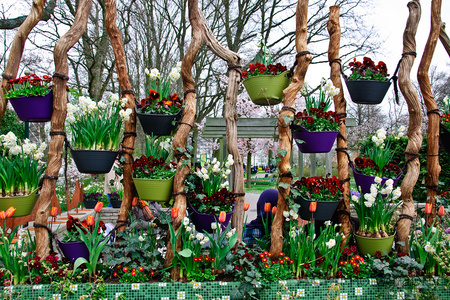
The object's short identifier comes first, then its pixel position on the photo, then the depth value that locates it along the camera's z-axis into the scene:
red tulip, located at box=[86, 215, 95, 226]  1.98
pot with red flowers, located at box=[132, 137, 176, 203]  2.21
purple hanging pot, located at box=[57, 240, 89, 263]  2.13
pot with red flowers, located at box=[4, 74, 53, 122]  2.17
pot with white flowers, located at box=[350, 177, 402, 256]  2.29
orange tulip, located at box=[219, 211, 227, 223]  2.04
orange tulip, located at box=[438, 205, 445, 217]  2.27
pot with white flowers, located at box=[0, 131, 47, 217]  2.11
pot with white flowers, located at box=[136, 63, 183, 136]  2.28
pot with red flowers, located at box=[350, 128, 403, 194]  2.37
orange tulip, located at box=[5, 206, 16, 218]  1.97
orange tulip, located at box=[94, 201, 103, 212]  2.05
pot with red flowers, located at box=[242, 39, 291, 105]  2.41
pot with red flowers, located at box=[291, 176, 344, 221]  2.25
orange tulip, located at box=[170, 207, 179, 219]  2.12
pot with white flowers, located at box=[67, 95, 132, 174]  2.21
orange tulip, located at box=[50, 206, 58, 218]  2.10
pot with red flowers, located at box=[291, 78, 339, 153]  2.31
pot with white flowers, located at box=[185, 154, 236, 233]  2.27
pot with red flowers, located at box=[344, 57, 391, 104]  2.43
